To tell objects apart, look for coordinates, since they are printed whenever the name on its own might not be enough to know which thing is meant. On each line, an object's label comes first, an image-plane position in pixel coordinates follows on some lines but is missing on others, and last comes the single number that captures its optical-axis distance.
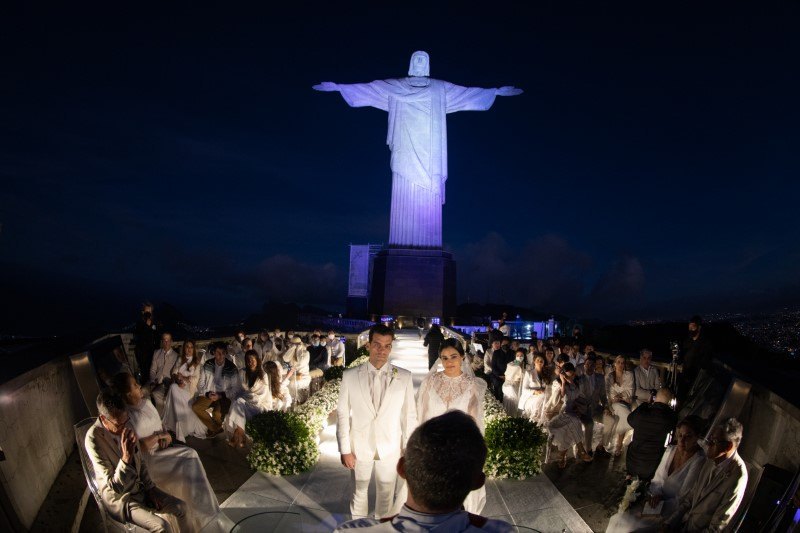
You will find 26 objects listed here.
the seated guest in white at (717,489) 3.75
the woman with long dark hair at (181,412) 7.83
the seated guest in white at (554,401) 7.78
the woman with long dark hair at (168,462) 4.55
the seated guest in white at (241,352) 10.30
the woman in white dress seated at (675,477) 4.29
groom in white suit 4.86
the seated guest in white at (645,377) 8.34
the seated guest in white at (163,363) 8.84
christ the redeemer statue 27.23
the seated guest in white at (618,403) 7.79
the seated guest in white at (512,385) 9.57
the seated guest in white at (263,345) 11.95
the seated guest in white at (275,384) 8.64
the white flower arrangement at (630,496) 4.66
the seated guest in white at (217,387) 8.13
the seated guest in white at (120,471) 3.82
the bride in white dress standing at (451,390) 5.01
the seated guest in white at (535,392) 8.38
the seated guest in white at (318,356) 12.83
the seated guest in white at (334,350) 13.81
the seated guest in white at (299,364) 10.58
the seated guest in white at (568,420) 7.23
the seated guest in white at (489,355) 11.99
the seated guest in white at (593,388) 8.10
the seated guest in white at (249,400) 7.68
